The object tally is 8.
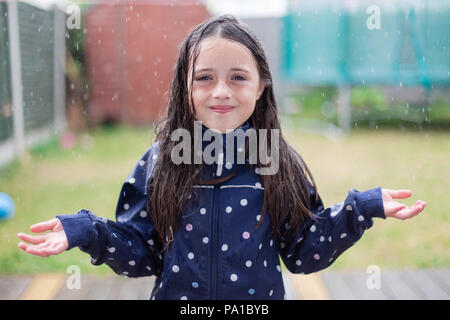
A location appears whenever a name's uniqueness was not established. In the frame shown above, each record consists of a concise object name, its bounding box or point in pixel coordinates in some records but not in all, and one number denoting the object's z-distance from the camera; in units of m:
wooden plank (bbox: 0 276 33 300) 2.47
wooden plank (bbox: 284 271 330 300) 2.46
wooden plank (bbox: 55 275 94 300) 2.46
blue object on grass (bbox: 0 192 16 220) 3.48
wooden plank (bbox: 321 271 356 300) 2.45
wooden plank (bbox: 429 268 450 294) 2.53
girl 1.31
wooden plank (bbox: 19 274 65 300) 2.47
